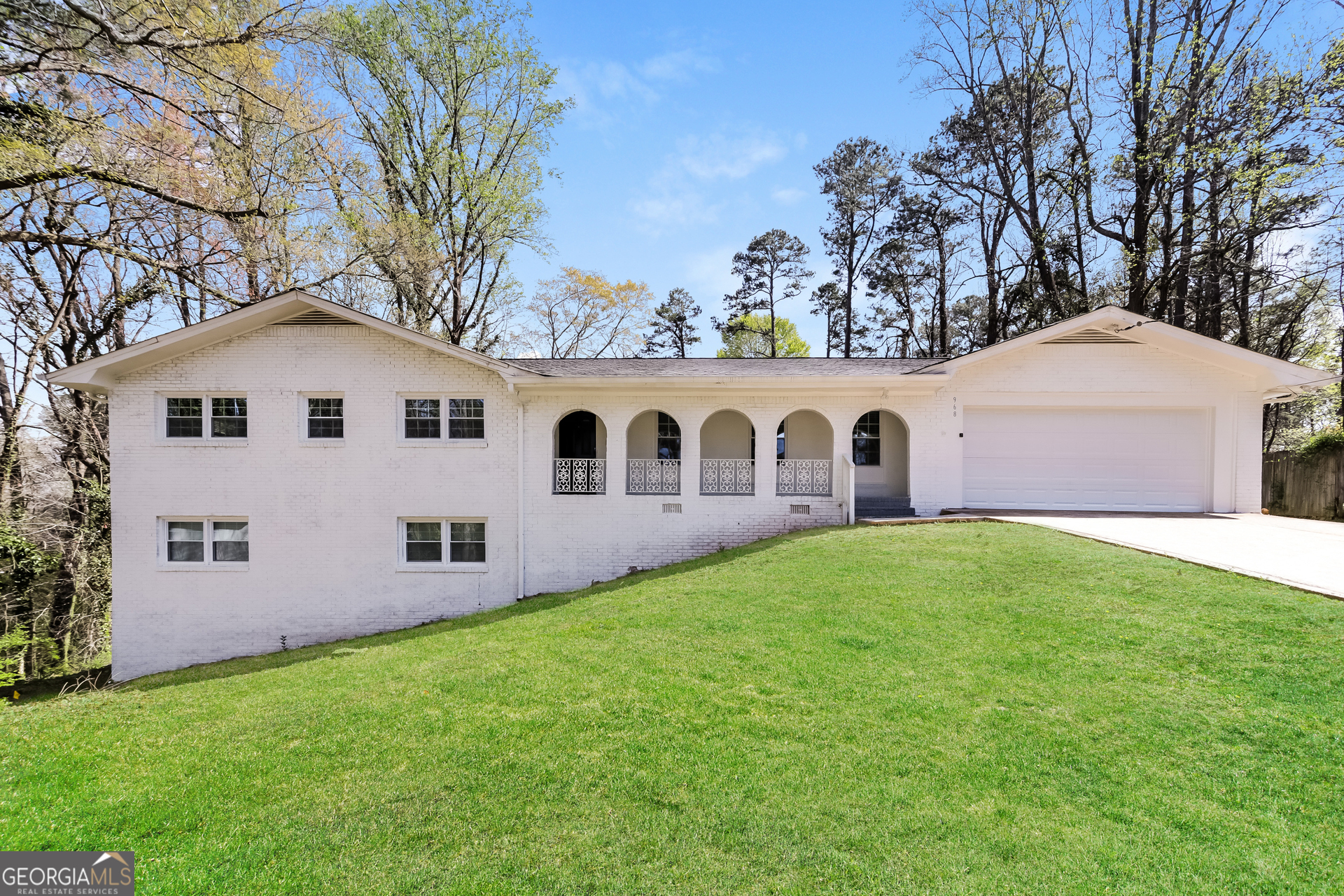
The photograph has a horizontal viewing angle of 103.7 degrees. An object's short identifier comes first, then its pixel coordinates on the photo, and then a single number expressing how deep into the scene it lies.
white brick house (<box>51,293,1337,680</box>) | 11.14
